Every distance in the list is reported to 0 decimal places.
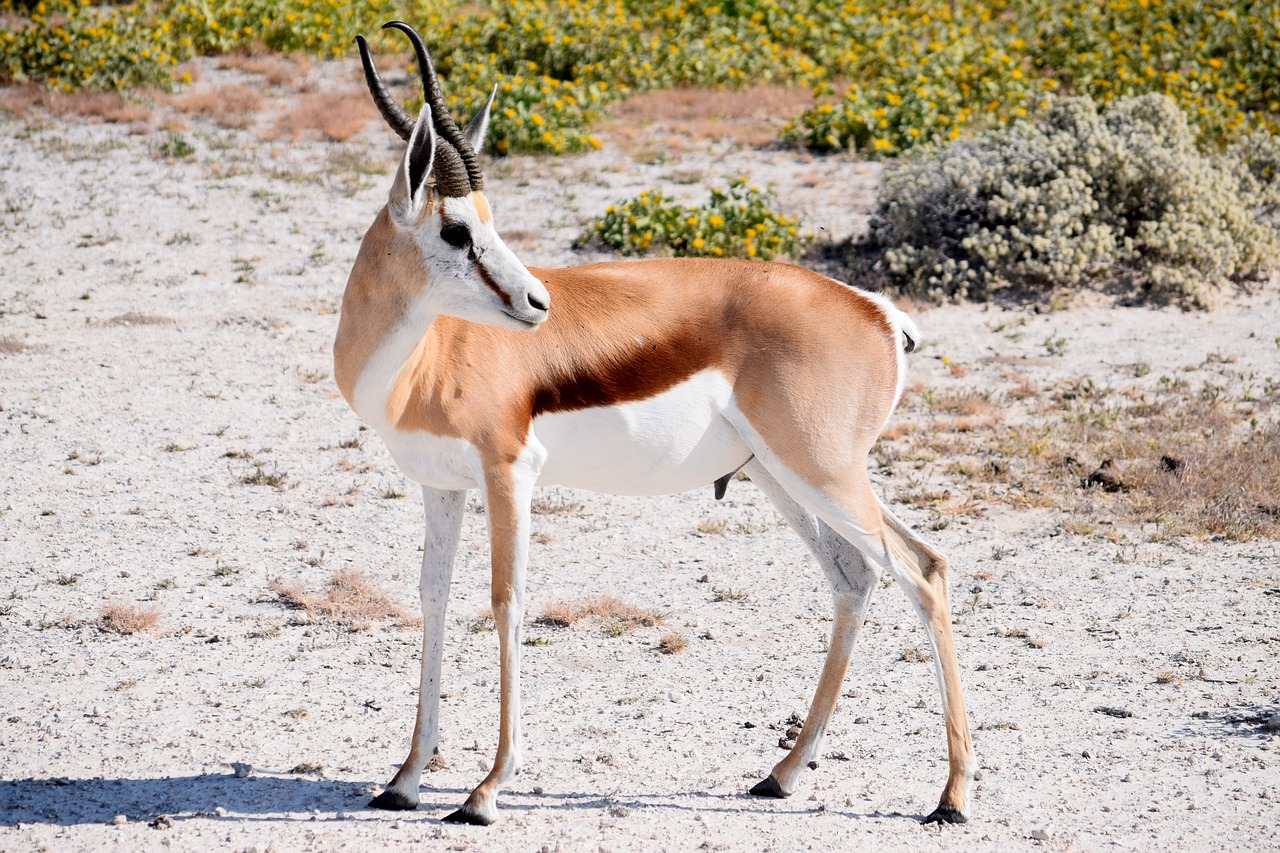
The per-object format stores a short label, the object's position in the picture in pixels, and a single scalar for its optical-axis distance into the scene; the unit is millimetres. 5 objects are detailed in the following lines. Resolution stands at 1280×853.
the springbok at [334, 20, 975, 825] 9187
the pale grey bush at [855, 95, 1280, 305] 23187
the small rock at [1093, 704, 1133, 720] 11594
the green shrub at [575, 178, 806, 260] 24016
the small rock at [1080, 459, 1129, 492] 16641
